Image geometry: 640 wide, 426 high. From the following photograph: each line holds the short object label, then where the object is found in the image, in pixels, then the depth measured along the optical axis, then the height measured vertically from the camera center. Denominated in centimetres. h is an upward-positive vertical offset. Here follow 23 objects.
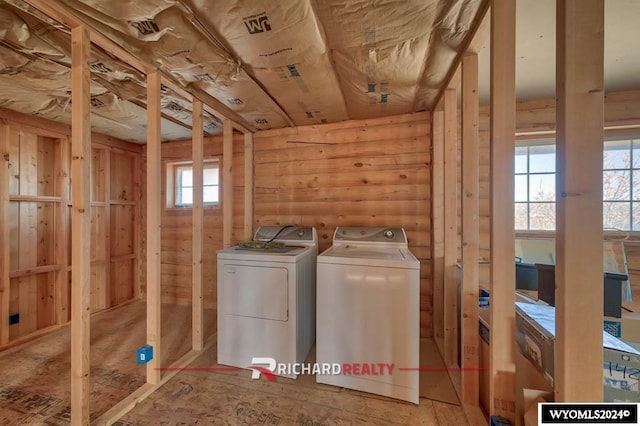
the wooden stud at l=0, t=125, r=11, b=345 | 207 -27
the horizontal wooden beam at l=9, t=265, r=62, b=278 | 219 -60
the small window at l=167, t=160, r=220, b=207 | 306 +36
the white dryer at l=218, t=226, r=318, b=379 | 170 -71
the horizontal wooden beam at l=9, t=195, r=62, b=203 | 221 +12
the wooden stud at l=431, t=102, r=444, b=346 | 213 -7
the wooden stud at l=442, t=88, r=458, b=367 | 186 -16
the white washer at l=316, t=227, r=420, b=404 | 147 -70
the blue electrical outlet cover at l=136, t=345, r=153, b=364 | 153 -94
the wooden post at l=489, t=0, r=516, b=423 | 105 -3
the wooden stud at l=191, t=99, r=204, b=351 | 196 -11
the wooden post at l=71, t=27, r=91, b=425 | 118 -11
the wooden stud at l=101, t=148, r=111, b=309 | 289 -18
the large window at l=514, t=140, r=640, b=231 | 209 +25
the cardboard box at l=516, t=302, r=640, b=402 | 89 -59
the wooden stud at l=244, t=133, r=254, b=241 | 265 +28
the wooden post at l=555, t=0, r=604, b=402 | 73 +5
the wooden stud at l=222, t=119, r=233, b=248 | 229 +26
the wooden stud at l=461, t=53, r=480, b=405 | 137 -10
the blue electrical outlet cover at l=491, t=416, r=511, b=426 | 102 -93
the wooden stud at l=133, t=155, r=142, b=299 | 323 -15
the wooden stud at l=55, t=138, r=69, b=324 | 251 -22
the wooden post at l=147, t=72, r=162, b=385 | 158 -11
